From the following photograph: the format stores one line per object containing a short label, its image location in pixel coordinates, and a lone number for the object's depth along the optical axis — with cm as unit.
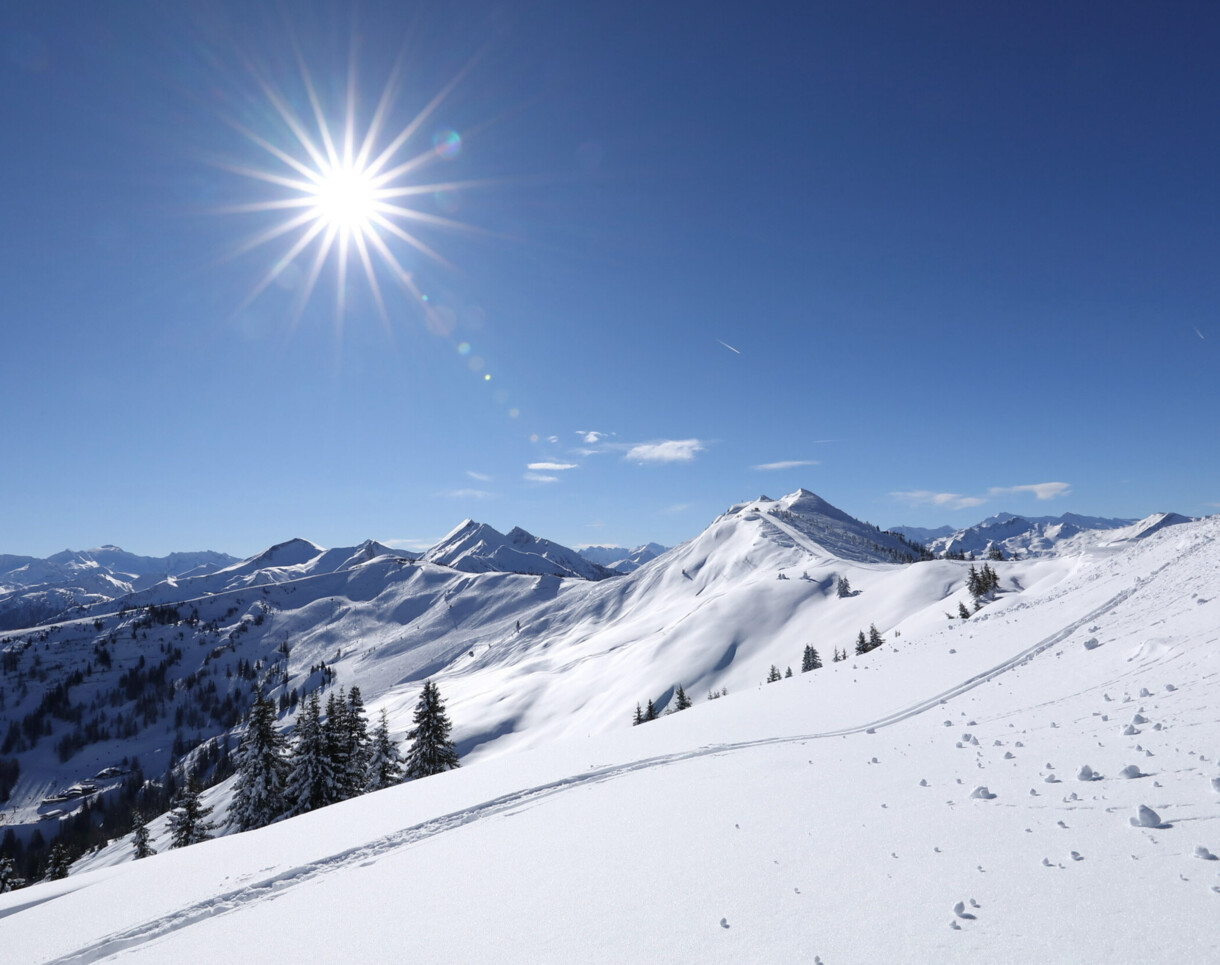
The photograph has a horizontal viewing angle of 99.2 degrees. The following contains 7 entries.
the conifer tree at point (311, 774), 3117
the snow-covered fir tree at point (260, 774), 3250
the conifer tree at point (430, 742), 3466
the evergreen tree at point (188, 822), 3581
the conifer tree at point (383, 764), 3462
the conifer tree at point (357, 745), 3278
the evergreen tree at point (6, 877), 3935
